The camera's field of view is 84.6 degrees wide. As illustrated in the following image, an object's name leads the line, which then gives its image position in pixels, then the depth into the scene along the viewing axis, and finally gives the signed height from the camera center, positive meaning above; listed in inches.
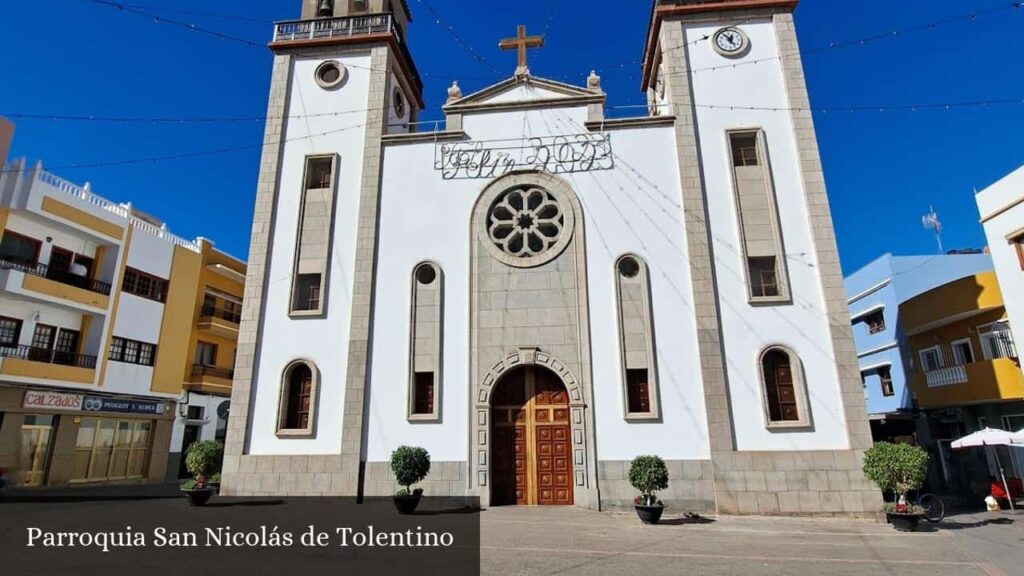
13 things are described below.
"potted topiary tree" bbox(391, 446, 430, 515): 522.0 -21.5
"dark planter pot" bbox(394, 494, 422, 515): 519.2 -49.6
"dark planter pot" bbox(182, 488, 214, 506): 570.5 -43.7
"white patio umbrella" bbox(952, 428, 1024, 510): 620.2 +2.1
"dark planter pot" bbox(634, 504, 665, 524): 500.1 -59.1
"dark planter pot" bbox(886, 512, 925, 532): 478.3 -65.4
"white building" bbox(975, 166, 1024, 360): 649.0 +235.7
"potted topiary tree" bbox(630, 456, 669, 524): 502.6 -33.1
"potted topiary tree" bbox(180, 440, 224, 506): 571.5 -16.0
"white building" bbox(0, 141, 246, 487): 829.2 +186.0
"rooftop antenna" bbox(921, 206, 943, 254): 1252.8 +474.8
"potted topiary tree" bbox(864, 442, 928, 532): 480.4 -27.6
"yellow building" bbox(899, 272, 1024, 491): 747.4 +98.1
